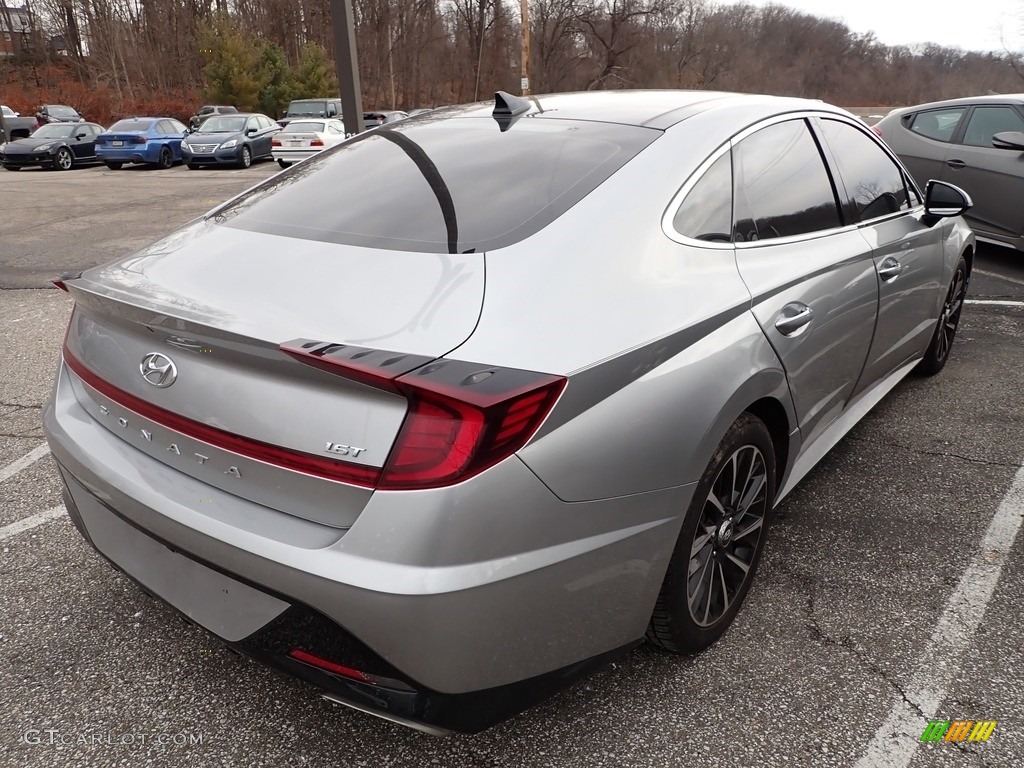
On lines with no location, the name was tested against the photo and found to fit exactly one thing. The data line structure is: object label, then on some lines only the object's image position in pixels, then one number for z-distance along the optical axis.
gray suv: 6.98
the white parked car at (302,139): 18.36
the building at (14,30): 48.46
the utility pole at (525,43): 30.89
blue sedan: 20.83
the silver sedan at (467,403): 1.55
